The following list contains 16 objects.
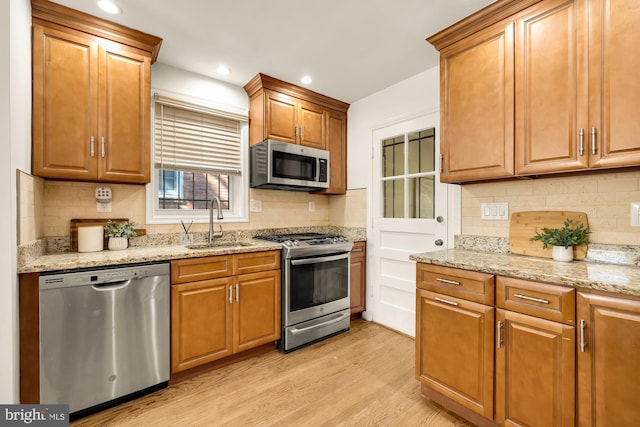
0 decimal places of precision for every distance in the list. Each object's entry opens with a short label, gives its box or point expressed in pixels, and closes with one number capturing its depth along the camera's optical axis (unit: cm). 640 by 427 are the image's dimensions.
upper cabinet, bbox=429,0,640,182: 144
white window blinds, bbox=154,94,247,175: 260
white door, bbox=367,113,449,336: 269
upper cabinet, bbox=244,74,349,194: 287
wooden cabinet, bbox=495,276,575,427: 131
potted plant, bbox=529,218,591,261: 171
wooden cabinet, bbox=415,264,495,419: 156
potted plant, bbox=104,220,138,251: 218
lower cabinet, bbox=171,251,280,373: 206
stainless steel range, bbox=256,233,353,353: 255
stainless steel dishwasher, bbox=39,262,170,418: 162
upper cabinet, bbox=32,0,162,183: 185
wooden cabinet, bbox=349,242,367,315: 315
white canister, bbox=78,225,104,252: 206
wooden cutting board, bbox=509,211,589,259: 179
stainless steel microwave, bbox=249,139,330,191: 281
